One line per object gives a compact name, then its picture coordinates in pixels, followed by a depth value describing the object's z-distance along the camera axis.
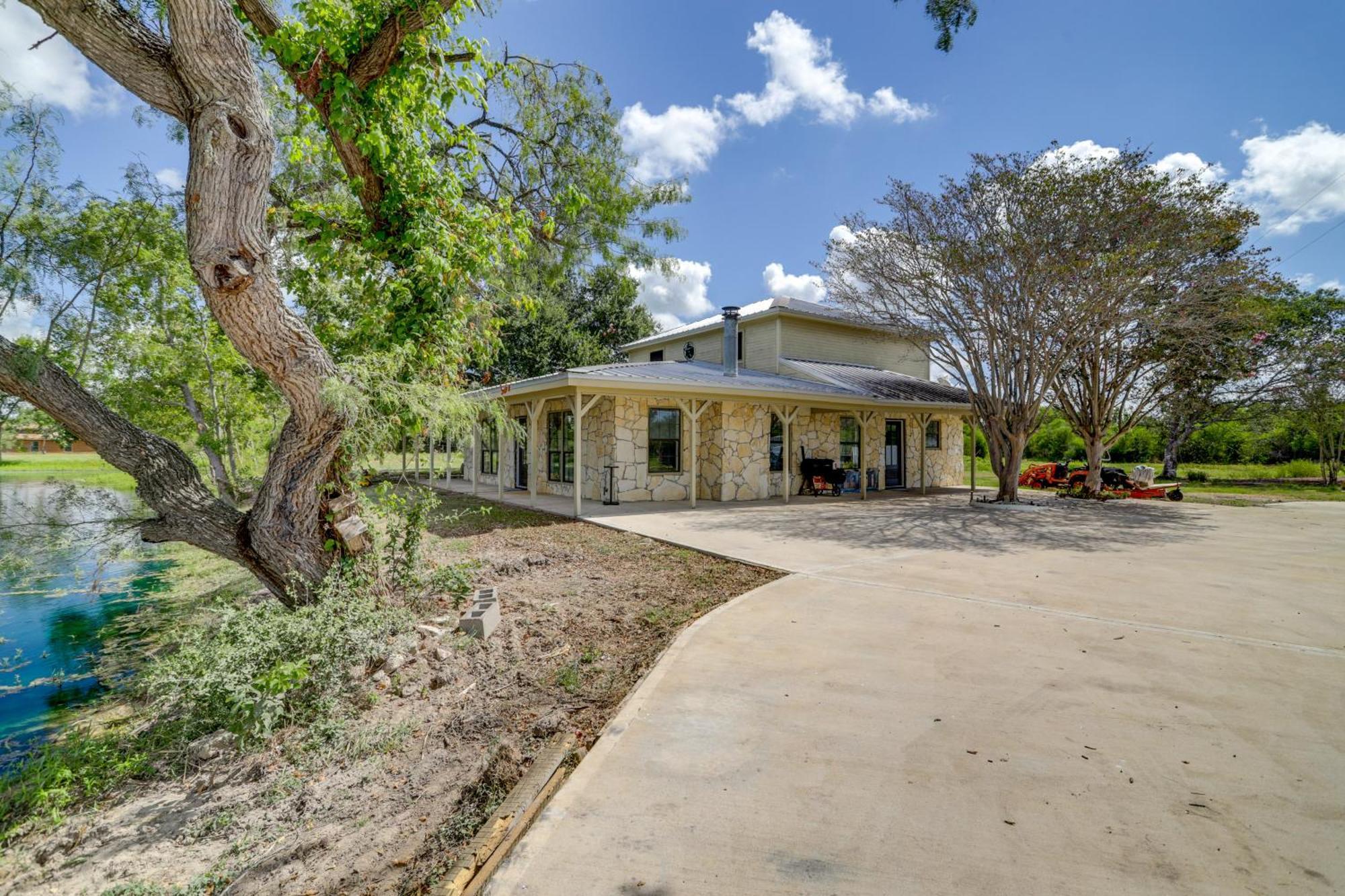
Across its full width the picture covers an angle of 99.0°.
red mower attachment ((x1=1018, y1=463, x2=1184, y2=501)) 14.64
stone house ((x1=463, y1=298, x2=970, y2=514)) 12.10
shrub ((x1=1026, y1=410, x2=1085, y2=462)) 25.20
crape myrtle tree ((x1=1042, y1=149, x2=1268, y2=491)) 11.02
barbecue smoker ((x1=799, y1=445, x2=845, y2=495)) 14.34
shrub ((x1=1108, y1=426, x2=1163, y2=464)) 24.53
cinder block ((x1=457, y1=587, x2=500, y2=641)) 4.33
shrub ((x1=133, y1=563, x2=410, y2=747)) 3.19
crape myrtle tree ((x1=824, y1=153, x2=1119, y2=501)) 11.27
